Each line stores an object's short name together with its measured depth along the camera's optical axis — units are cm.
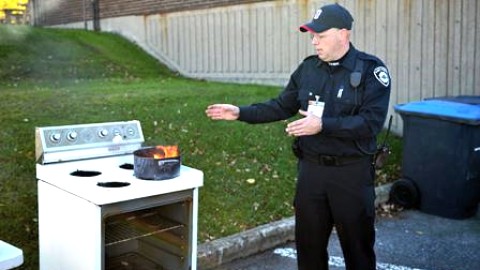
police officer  301
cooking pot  291
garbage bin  558
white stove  271
